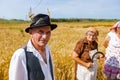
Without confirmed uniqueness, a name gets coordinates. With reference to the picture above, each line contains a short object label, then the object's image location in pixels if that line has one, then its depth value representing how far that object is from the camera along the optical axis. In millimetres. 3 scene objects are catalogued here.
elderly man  1107
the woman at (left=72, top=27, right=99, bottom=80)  1892
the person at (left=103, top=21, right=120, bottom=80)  1930
